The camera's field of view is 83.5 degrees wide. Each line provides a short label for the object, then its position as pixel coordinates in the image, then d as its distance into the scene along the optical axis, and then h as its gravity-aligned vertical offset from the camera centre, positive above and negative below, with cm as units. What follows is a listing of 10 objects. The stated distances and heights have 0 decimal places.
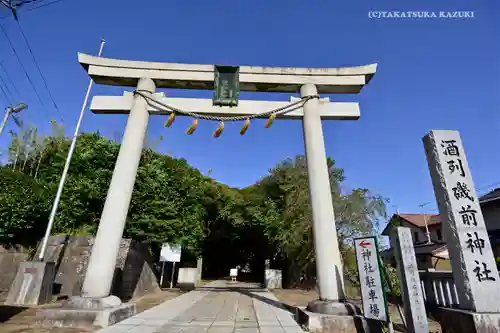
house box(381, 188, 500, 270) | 1757 +376
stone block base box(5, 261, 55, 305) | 812 -52
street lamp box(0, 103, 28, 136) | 1100 +579
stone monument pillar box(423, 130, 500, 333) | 389 +56
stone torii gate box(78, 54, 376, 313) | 681 +451
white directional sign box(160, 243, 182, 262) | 1328 +79
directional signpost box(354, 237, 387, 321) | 475 -7
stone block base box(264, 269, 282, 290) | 1619 -37
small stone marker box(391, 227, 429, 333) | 424 -9
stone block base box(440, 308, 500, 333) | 363 -56
